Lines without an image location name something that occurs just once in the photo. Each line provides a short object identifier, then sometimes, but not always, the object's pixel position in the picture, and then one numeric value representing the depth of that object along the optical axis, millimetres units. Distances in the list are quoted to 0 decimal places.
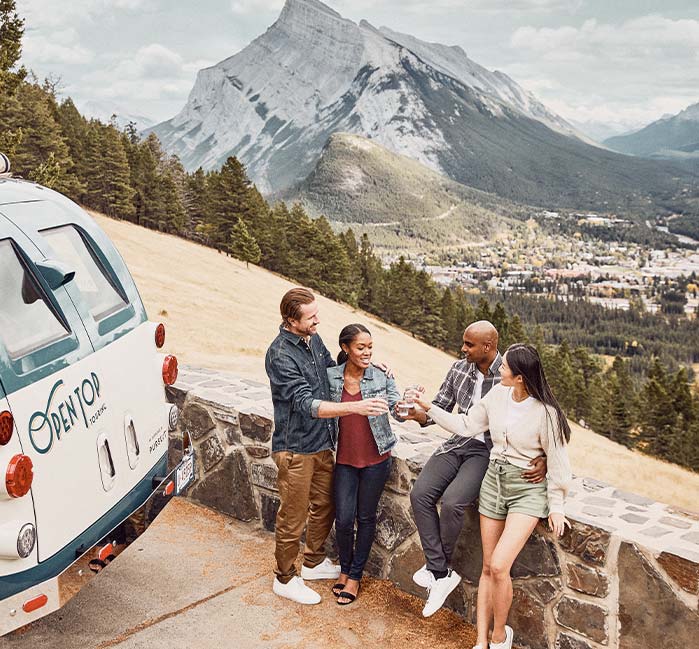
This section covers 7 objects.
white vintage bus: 3330
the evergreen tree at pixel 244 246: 64625
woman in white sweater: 4195
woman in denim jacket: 4918
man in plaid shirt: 4512
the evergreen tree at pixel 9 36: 29016
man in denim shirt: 4723
